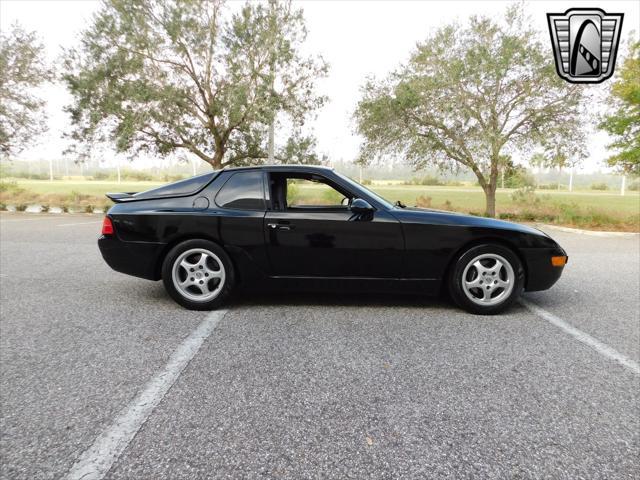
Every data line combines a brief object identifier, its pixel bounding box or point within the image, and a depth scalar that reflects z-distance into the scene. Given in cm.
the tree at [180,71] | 1370
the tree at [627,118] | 1252
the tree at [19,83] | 1630
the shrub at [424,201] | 1928
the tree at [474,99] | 1352
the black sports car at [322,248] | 376
